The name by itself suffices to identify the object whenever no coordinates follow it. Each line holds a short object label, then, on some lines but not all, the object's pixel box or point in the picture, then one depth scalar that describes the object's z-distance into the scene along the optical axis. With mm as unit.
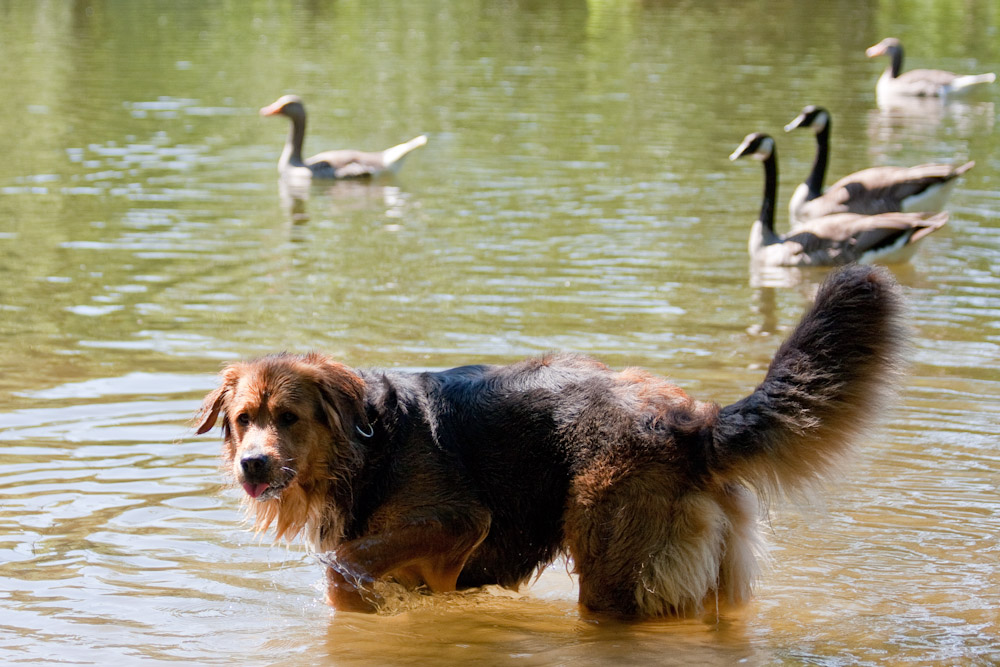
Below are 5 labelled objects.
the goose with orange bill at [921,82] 23672
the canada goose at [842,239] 13211
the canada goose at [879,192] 14836
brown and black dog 5273
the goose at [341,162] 17547
